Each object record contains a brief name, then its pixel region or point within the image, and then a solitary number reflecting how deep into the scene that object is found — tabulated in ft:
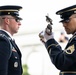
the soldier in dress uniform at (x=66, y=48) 15.98
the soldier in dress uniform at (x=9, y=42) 15.12
